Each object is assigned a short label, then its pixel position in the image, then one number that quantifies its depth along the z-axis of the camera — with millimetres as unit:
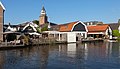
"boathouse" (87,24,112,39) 34471
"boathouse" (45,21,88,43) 26793
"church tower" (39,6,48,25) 52086
